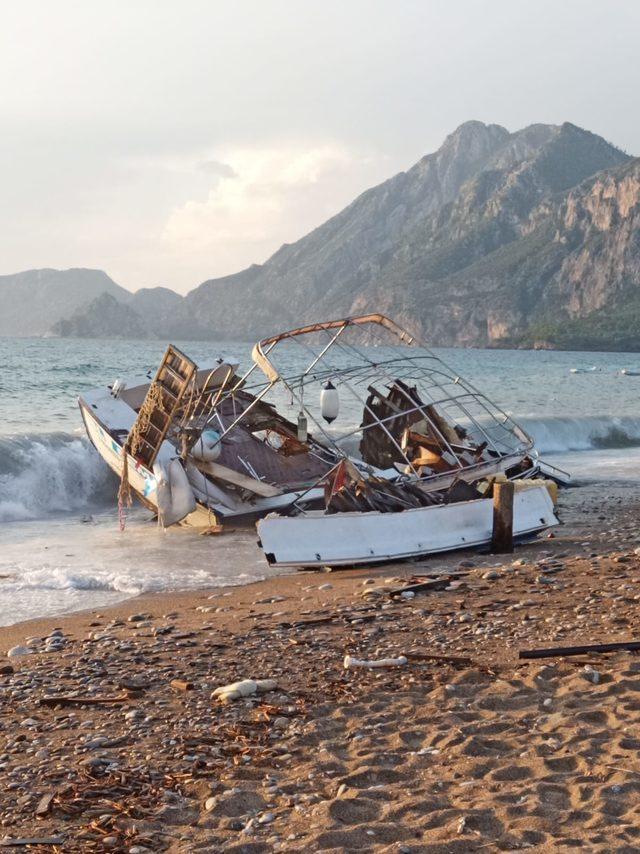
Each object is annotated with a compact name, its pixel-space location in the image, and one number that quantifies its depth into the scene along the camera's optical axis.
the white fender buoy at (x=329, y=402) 13.29
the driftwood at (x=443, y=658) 6.79
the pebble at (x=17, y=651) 7.58
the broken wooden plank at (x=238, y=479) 14.51
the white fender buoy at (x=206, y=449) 14.66
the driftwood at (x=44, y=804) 4.68
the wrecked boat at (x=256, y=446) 13.97
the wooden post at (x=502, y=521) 11.72
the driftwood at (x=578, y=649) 6.73
